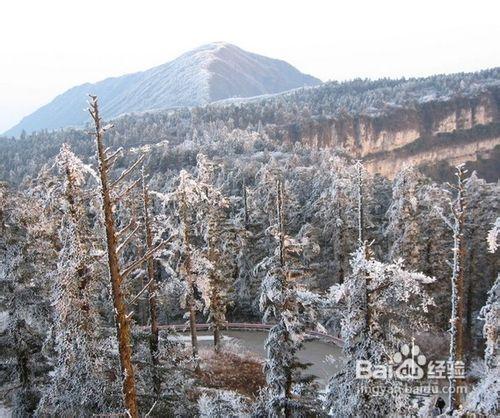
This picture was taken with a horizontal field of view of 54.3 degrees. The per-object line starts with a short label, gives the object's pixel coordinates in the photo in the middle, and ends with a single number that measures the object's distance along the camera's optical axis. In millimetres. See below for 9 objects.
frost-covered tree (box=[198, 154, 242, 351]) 30578
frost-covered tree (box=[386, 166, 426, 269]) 33812
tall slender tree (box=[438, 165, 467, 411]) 12695
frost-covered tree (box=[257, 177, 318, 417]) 14638
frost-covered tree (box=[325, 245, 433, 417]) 12938
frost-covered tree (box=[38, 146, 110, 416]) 12562
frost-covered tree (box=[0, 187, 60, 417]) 15859
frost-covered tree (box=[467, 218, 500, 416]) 11289
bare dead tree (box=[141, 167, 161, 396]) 17141
